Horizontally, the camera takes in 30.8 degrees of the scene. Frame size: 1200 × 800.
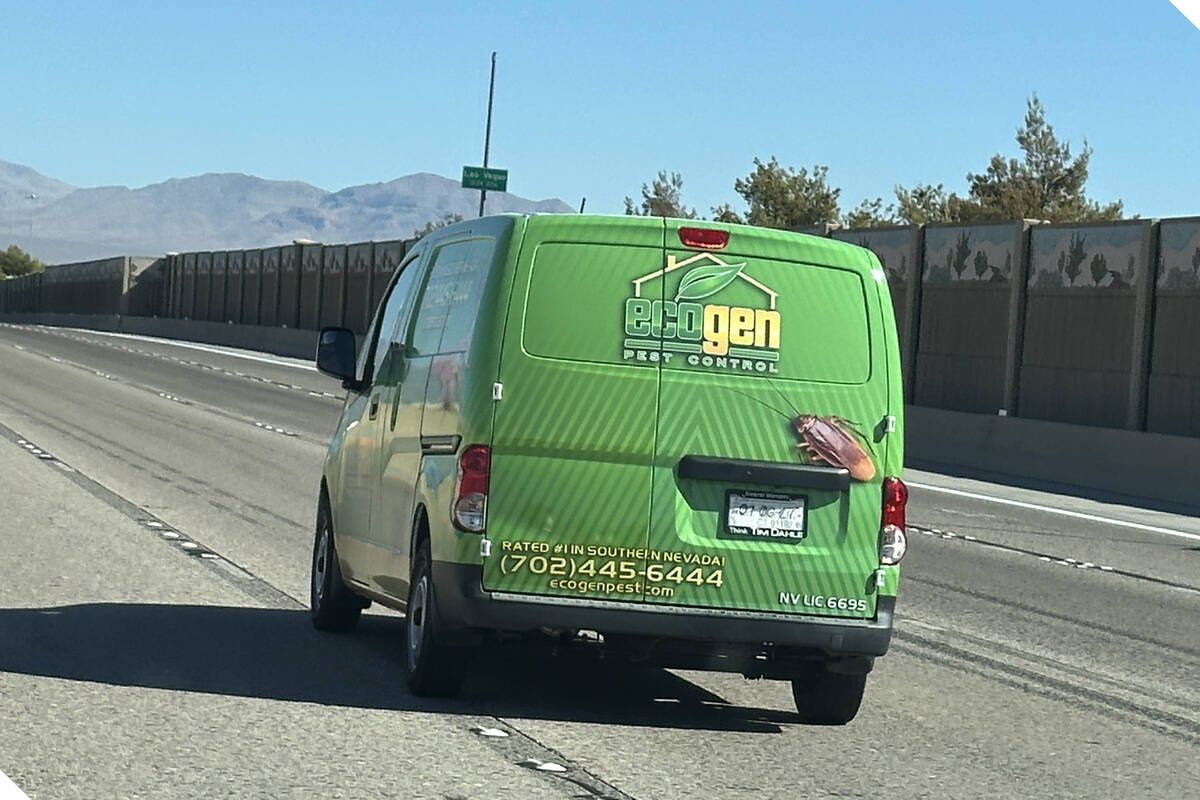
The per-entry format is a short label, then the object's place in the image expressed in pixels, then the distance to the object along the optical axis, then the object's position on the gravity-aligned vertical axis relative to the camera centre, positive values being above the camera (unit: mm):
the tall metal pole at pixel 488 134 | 71625 +5603
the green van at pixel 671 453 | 8781 -557
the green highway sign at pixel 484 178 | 68438 +3986
